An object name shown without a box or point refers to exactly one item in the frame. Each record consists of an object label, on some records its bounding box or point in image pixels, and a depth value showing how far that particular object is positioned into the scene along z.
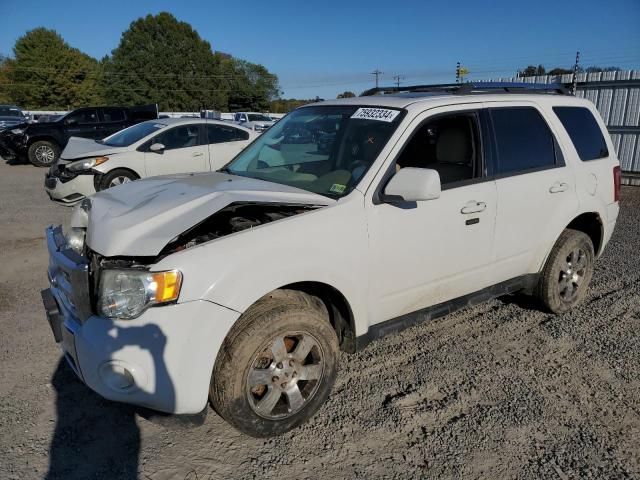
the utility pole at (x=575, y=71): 12.18
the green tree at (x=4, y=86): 69.19
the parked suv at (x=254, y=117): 32.06
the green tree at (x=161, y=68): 71.94
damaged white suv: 2.33
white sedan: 8.81
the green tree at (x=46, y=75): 67.31
